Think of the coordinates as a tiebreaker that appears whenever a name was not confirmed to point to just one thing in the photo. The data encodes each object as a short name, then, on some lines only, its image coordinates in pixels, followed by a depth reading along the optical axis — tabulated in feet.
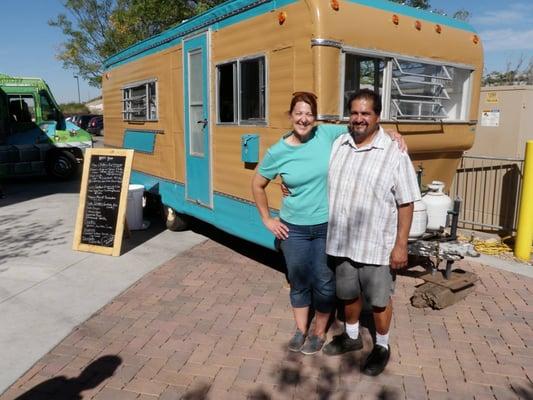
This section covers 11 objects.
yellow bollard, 17.88
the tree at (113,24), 53.06
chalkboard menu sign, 19.75
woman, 10.46
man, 9.63
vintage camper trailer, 13.38
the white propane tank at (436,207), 15.80
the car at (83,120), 87.04
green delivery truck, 39.91
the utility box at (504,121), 21.35
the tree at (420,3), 61.00
